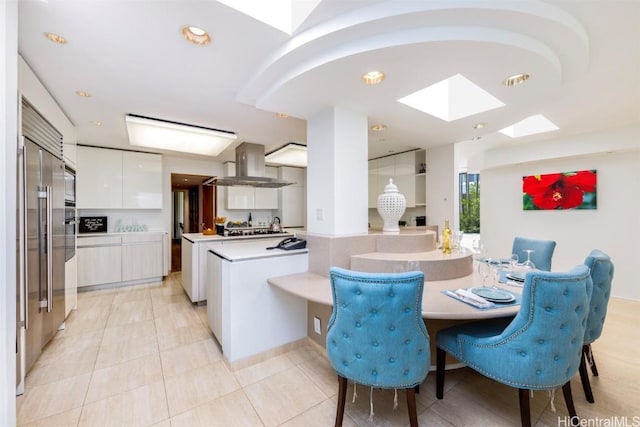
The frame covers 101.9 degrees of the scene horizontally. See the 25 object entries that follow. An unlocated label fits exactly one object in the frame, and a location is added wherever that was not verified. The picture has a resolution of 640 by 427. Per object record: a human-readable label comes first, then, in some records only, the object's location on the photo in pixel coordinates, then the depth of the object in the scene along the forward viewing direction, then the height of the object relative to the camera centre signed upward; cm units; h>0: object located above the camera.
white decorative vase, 267 +4
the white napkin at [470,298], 158 -56
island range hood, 425 +77
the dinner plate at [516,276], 212 -54
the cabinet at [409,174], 430 +65
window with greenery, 557 +19
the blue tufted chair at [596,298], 174 -60
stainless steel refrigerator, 161 -16
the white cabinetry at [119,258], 403 -75
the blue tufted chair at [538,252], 285 -46
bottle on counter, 254 -30
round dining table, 150 -58
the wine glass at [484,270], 200 -46
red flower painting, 389 +32
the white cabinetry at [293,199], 602 +31
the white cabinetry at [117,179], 423 +58
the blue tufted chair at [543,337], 132 -67
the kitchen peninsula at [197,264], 355 -72
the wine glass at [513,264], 232 -48
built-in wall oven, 275 +1
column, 243 +39
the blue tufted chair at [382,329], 133 -62
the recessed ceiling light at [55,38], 161 +111
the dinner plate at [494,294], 165 -55
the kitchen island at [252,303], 215 -80
